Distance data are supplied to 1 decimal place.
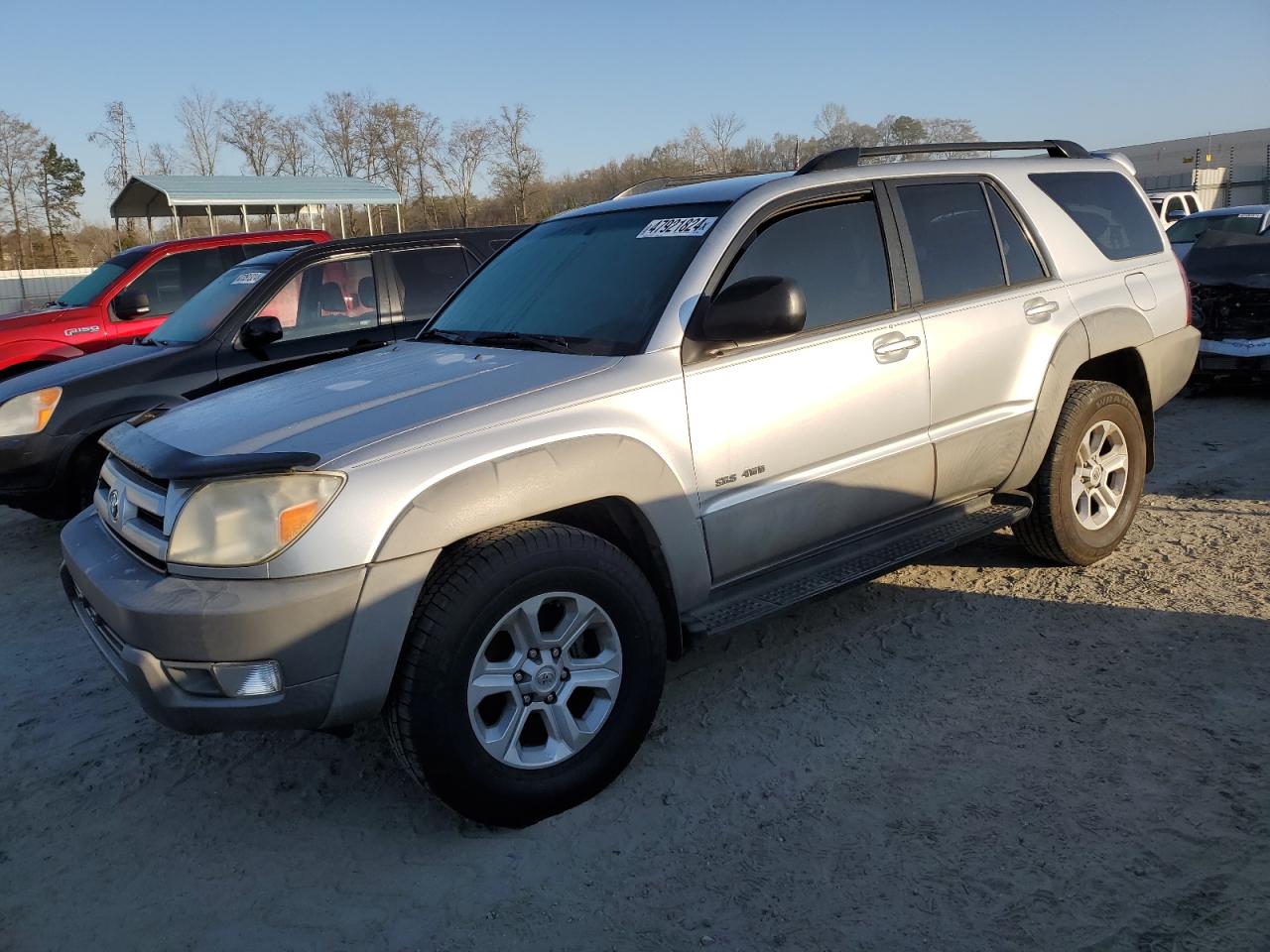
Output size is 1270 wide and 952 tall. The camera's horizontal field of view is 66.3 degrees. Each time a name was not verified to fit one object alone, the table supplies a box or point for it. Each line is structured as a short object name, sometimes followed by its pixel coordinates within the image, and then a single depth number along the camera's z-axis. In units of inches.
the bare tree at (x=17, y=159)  1764.3
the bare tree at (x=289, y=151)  1886.1
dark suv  226.8
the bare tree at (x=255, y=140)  1833.2
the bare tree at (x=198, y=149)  1753.2
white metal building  1238.3
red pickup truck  315.9
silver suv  105.4
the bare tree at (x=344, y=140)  1900.8
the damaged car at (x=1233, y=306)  336.5
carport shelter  946.1
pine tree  1851.6
